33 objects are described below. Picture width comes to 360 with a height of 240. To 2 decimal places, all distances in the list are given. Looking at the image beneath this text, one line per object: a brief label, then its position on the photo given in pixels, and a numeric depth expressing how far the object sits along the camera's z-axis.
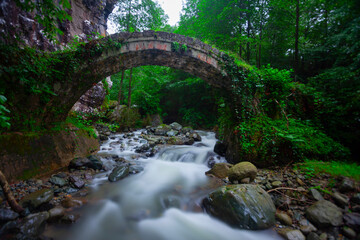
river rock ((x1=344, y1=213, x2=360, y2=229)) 2.05
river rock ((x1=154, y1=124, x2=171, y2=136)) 9.96
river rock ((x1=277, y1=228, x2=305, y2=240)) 2.13
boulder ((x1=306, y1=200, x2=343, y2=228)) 2.14
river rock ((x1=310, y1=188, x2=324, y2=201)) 2.58
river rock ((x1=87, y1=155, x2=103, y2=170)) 4.30
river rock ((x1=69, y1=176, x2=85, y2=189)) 3.30
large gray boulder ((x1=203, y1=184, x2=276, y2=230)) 2.36
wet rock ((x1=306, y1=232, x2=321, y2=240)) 2.03
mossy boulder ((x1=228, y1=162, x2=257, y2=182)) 3.44
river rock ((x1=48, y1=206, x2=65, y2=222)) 2.28
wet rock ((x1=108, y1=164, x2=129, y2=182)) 3.91
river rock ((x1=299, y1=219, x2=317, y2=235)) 2.18
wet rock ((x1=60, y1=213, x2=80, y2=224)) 2.33
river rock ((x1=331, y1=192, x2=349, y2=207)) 2.35
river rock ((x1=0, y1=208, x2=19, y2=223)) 2.02
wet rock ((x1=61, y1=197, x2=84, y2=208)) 2.70
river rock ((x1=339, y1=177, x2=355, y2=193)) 2.50
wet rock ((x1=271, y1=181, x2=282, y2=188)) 3.15
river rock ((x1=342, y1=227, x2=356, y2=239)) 1.96
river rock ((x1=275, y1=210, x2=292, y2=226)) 2.38
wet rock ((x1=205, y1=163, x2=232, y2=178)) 4.11
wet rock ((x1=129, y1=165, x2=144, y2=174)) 4.52
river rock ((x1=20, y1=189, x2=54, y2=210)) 2.37
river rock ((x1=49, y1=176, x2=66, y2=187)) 3.22
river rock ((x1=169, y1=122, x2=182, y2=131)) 11.09
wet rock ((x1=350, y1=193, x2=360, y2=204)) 2.30
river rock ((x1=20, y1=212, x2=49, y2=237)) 1.91
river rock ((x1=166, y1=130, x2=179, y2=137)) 9.61
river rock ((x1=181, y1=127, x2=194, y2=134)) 10.22
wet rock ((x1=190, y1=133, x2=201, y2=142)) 8.52
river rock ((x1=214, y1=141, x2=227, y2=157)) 5.71
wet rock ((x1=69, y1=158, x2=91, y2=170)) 4.01
